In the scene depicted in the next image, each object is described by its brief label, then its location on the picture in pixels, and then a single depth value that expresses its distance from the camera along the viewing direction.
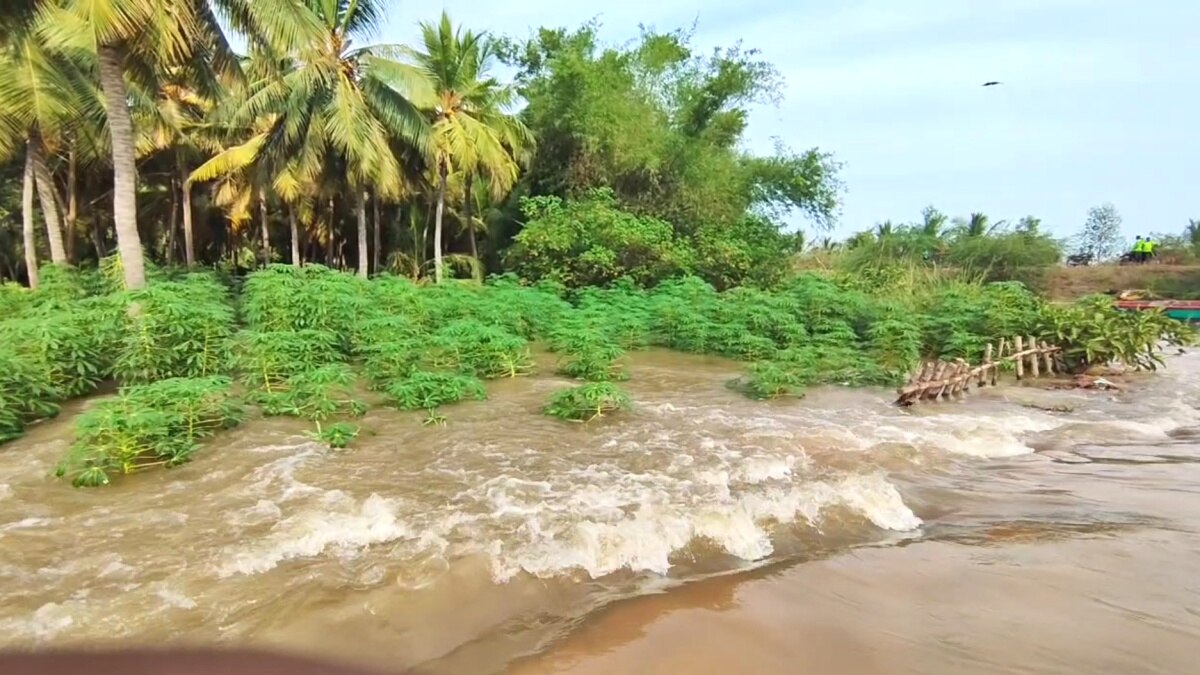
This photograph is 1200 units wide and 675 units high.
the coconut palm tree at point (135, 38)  10.18
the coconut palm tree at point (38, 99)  15.00
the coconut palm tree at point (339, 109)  17.33
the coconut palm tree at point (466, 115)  21.05
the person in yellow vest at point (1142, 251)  34.41
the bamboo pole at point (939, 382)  10.26
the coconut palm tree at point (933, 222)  37.40
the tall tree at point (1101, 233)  46.09
